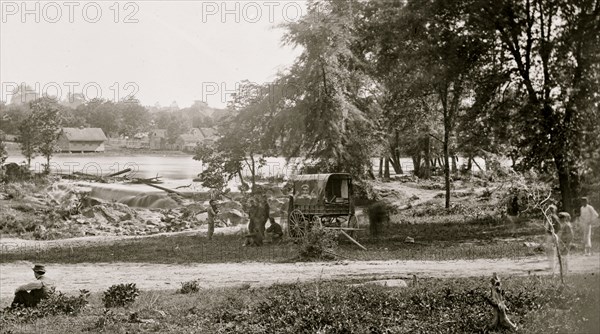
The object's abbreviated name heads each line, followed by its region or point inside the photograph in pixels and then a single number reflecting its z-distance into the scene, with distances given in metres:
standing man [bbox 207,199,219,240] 29.72
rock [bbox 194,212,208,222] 42.63
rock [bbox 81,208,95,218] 43.12
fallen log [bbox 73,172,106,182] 72.56
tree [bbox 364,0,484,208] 29.44
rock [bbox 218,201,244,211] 44.03
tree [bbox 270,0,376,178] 34.19
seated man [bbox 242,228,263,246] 26.30
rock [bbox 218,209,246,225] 41.31
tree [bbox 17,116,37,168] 75.81
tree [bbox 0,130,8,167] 63.09
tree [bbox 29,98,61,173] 75.88
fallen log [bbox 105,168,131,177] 76.59
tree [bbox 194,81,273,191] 38.75
